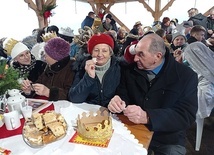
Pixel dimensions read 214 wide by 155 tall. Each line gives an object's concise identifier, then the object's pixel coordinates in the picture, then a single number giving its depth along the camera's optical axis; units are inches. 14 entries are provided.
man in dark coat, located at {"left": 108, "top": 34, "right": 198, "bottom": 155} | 47.8
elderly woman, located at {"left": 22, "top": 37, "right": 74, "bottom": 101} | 72.8
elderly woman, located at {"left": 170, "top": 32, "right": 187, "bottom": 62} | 123.6
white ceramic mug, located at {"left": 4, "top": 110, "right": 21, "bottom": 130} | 44.9
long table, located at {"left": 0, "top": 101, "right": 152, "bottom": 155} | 37.9
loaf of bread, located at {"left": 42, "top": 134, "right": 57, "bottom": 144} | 39.2
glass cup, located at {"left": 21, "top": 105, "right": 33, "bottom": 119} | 48.8
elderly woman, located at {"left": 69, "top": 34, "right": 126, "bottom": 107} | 62.5
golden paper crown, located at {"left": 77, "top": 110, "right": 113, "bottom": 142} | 39.5
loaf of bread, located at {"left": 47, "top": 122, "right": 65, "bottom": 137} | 40.1
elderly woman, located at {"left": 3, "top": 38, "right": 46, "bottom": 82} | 80.7
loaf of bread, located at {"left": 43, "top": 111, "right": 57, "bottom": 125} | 41.7
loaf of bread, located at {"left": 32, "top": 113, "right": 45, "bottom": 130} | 41.0
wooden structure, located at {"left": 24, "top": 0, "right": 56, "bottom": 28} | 186.5
